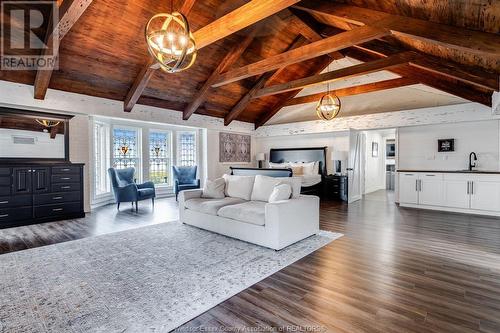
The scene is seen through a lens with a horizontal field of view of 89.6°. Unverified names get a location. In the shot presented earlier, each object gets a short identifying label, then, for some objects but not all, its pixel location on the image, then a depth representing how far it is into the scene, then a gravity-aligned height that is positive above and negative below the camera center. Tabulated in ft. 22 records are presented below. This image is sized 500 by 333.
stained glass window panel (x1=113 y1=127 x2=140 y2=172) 25.53 +1.55
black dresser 15.30 -1.91
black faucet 19.65 -0.13
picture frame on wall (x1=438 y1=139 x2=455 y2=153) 20.57 +1.40
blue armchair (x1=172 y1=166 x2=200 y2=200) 24.89 -1.65
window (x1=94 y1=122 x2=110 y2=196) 23.25 +0.59
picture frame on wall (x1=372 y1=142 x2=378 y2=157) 31.71 +1.68
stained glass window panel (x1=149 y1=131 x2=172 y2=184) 28.48 +0.70
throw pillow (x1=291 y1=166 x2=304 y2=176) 28.22 -0.85
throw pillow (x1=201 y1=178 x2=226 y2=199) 15.69 -1.66
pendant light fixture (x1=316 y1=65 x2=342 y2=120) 20.33 +4.56
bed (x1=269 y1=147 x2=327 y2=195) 25.72 +0.41
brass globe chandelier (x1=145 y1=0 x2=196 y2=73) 9.86 +4.95
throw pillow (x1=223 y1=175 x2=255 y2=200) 15.05 -1.47
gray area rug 6.49 -3.96
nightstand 24.76 -2.54
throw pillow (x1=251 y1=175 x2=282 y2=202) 13.93 -1.38
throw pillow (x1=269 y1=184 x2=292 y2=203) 12.28 -1.50
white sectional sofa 11.25 -2.62
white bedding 25.13 -1.76
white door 23.91 -0.48
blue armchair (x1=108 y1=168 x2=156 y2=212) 20.13 -2.20
